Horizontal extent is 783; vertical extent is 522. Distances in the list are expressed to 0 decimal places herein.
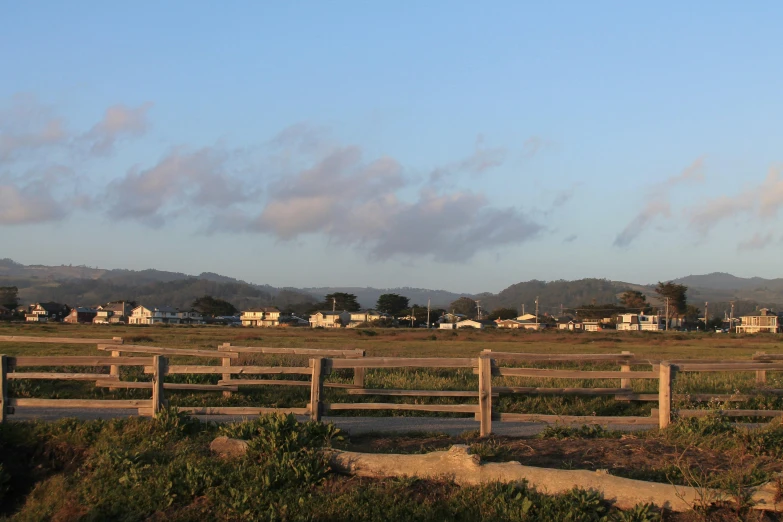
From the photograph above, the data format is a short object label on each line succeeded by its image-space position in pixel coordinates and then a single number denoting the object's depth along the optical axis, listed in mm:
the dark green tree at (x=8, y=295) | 173125
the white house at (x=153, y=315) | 155625
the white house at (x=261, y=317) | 156000
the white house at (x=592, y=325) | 138550
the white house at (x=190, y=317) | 153862
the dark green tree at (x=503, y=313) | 182750
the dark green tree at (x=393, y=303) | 172125
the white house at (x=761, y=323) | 126475
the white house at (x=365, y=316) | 158588
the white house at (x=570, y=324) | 149088
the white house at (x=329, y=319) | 151750
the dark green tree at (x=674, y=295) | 149000
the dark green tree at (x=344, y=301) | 185500
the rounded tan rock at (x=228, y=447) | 8742
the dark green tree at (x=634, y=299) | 173000
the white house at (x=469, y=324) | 144775
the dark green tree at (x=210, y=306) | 171000
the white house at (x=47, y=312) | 154125
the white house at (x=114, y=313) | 155200
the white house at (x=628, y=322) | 132250
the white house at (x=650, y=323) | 131300
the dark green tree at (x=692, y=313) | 158250
